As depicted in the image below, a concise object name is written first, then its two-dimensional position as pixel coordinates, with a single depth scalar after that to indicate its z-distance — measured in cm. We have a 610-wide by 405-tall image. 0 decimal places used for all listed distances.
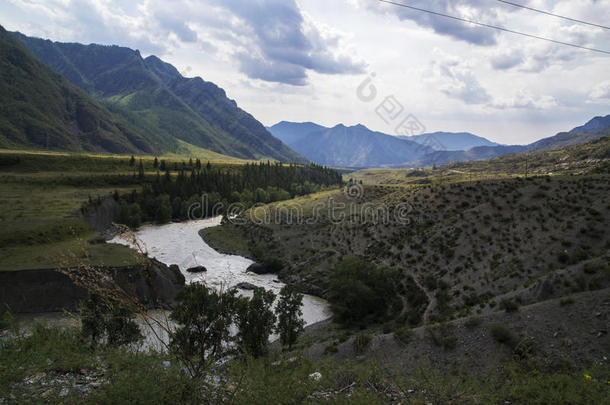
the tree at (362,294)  3966
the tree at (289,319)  3212
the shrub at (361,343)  2461
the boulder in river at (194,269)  5673
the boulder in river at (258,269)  6294
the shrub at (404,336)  2292
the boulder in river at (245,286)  5220
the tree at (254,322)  2782
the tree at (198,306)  2289
